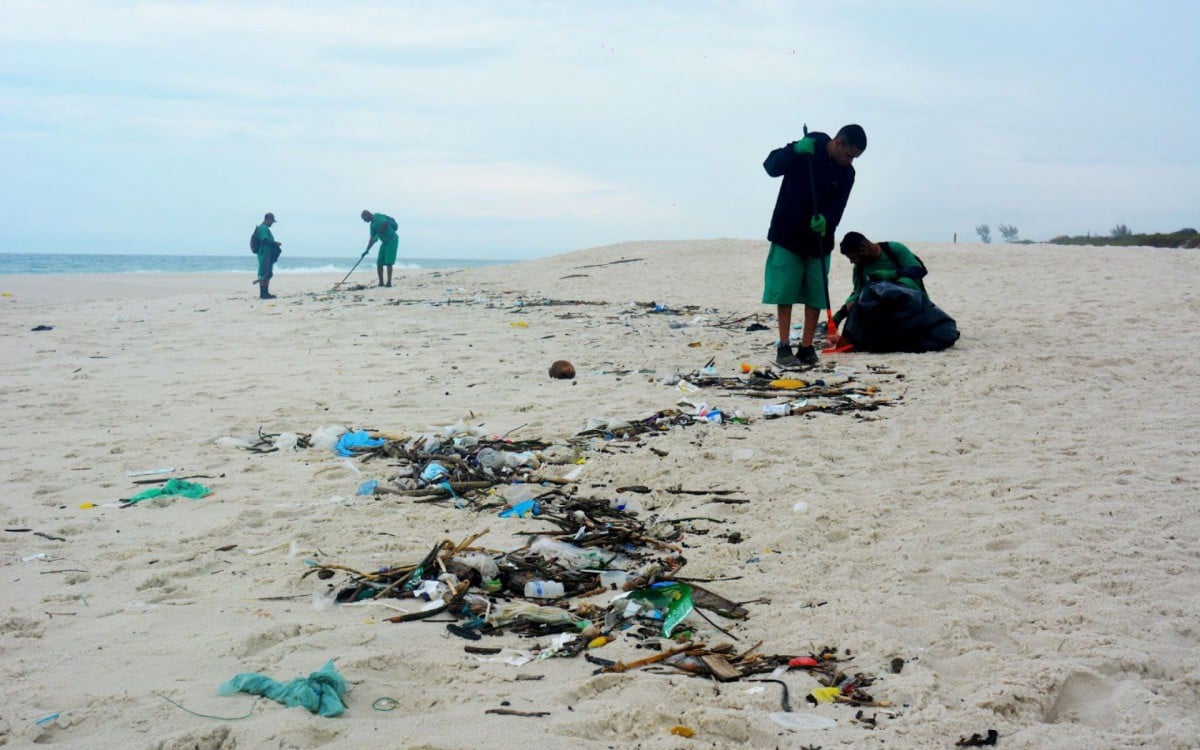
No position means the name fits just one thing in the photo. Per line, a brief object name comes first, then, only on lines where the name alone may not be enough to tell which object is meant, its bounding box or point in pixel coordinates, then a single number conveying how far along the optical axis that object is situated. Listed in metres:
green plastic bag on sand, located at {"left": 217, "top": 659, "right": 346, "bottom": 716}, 1.97
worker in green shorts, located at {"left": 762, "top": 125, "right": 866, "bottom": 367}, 5.89
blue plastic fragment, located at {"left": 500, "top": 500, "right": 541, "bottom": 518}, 3.41
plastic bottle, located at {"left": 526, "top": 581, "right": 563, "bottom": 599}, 2.70
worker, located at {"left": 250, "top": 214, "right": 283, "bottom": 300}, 15.20
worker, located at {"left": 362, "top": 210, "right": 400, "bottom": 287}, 16.12
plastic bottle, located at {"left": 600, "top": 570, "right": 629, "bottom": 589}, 2.77
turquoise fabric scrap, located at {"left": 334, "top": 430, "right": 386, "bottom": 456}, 4.35
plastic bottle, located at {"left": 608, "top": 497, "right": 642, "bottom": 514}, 3.42
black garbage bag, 6.23
